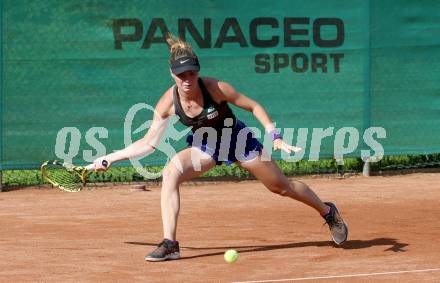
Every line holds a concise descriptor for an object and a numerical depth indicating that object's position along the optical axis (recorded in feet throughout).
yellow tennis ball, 55.42
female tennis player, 55.98
